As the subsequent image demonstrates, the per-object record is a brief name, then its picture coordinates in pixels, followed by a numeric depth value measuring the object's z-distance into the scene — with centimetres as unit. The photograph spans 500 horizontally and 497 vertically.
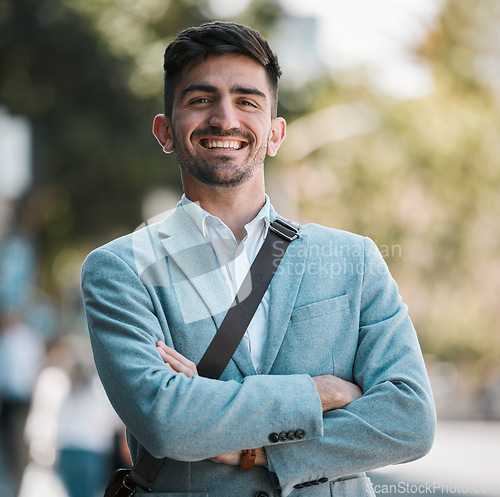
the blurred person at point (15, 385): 1007
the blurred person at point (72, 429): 783
